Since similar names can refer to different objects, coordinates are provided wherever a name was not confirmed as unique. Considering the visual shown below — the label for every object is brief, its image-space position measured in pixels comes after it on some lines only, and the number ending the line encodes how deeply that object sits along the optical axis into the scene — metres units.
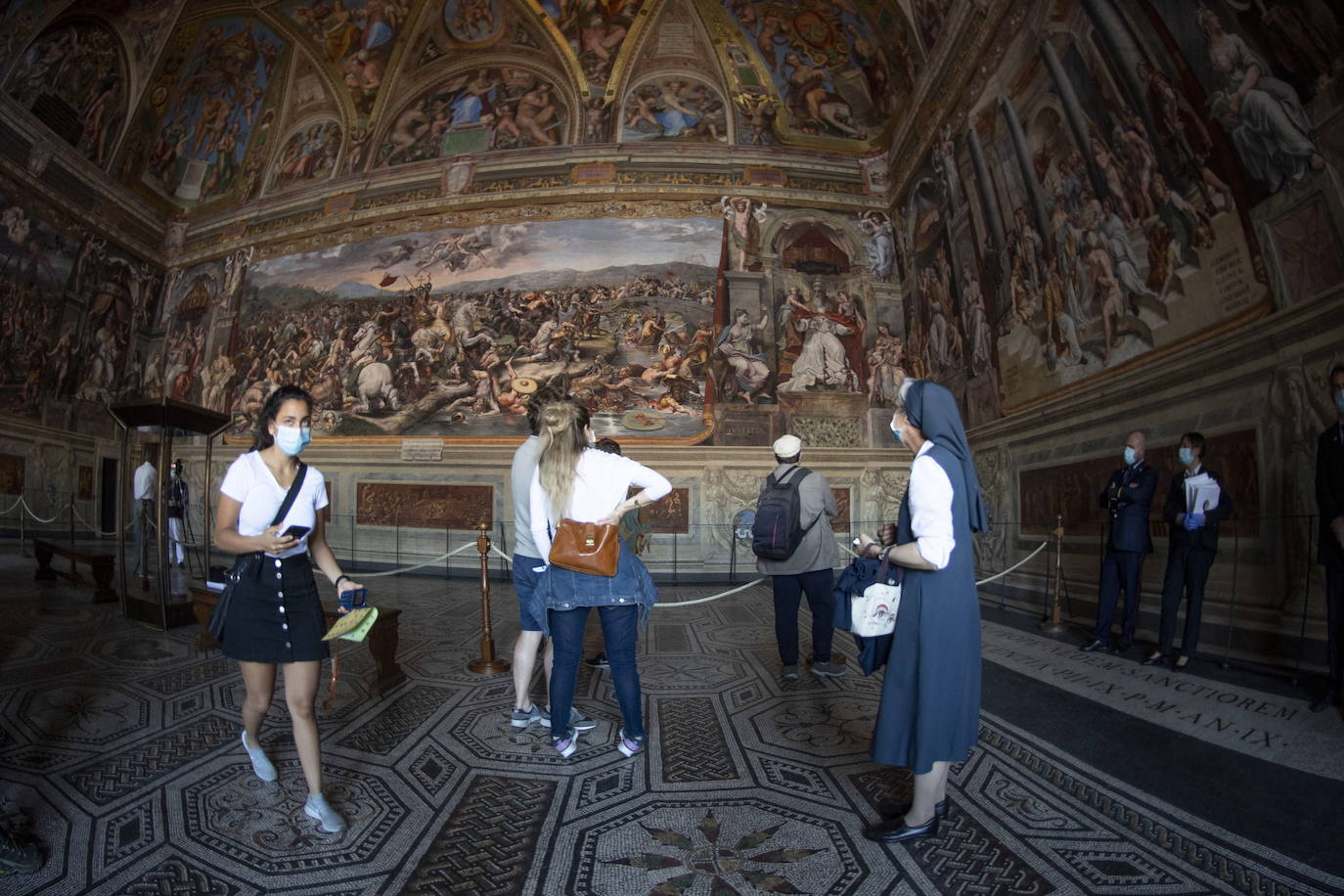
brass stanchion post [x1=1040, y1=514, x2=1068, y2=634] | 5.97
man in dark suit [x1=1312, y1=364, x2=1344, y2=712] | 3.66
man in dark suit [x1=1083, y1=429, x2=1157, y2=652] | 4.98
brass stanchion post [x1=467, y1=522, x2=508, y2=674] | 4.58
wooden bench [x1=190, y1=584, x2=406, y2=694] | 4.05
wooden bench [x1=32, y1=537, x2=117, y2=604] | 6.70
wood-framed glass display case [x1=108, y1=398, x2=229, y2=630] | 5.59
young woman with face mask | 2.19
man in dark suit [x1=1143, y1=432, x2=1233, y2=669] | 4.61
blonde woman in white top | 2.77
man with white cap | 4.20
